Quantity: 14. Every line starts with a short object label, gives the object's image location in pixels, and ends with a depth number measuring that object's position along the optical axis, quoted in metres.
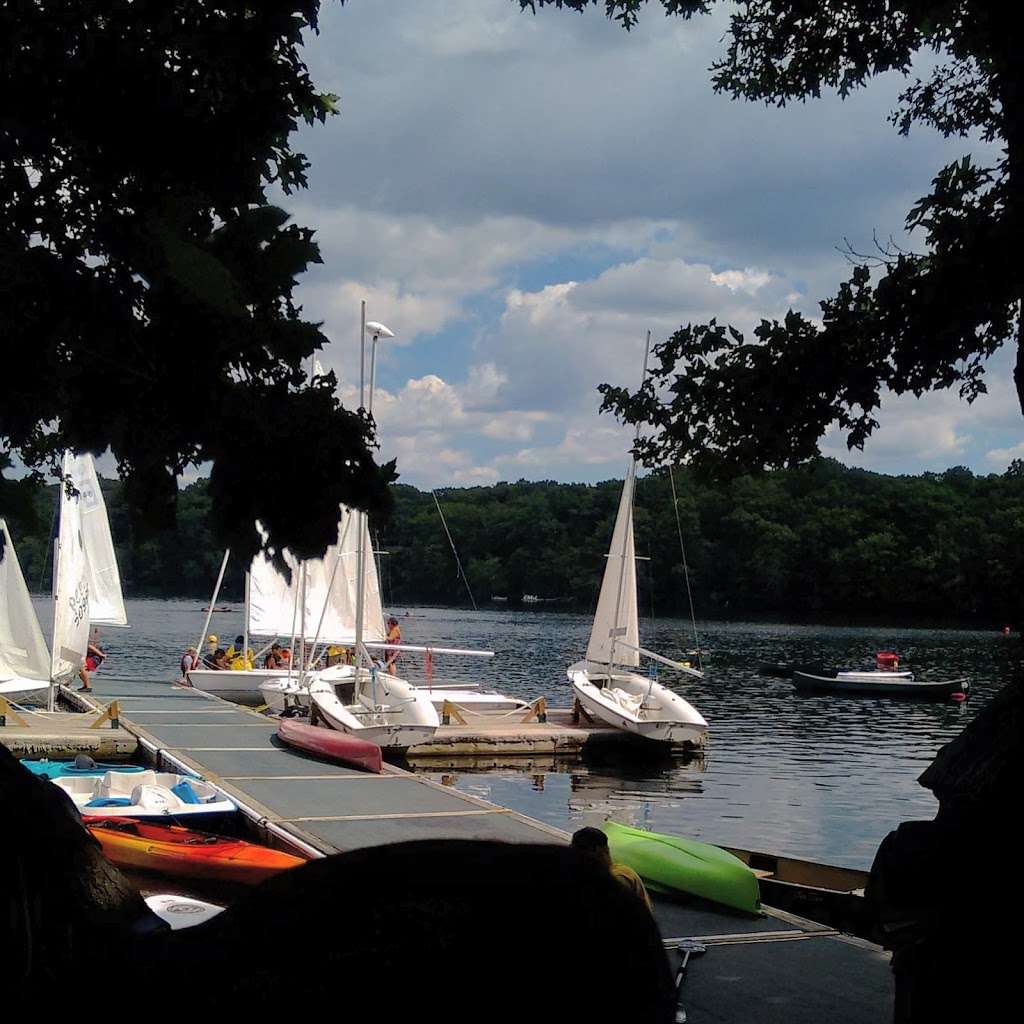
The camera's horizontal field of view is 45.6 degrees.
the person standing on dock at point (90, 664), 35.66
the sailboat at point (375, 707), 27.94
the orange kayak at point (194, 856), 13.41
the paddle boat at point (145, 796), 15.55
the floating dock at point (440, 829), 8.96
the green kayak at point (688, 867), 11.65
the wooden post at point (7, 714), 24.61
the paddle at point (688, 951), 9.62
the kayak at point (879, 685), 52.97
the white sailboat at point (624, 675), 31.92
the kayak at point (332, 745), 21.58
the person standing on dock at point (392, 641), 34.87
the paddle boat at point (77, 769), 17.47
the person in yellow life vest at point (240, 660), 39.56
